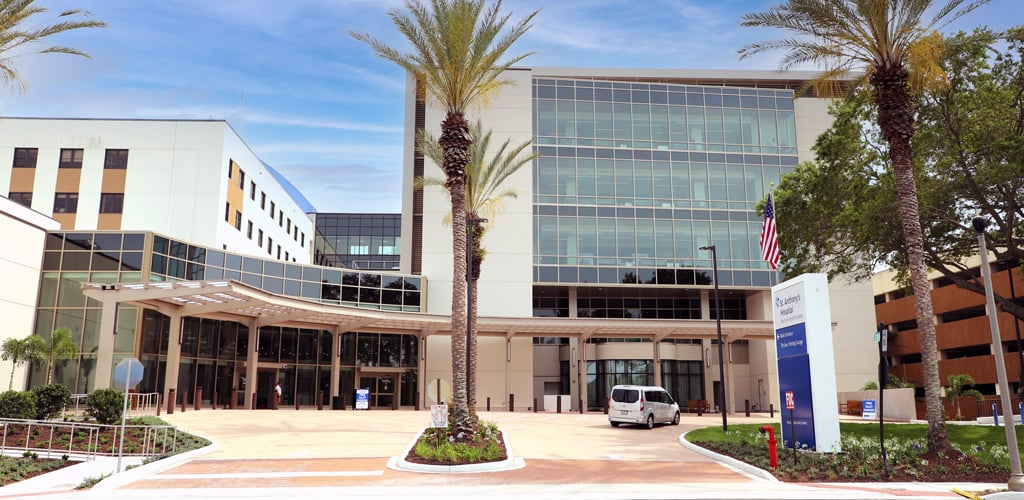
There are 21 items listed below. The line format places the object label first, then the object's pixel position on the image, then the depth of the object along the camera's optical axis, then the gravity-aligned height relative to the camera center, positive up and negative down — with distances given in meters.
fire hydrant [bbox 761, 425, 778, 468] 16.67 -1.39
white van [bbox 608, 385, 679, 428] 29.09 -0.71
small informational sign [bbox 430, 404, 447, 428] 17.69 -0.61
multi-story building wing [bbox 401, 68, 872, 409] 48.72 +10.73
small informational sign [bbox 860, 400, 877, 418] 37.97 -1.05
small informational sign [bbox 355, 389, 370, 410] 39.62 -0.54
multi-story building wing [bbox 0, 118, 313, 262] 44.56 +12.60
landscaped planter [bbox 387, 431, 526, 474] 16.31 -1.70
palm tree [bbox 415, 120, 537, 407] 30.59 +8.86
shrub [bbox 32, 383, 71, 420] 20.14 -0.29
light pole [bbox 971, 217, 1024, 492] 14.36 +0.16
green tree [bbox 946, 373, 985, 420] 38.62 -0.05
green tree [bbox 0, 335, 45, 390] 29.36 +1.56
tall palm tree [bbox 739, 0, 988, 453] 18.69 +8.41
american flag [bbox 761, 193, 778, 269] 23.22 +4.55
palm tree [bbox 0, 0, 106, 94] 19.73 +9.48
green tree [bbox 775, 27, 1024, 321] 24.00 +7.15
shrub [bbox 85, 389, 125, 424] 19.66 -0.42
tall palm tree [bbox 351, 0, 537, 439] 21.05 +9.28
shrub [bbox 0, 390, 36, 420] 19.27 -0.43
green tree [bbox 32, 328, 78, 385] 29.95 +1.64
